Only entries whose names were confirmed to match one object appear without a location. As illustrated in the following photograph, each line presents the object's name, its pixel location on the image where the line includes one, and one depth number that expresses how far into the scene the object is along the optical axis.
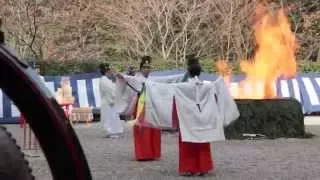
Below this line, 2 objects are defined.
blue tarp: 21.08
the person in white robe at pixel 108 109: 15.32
